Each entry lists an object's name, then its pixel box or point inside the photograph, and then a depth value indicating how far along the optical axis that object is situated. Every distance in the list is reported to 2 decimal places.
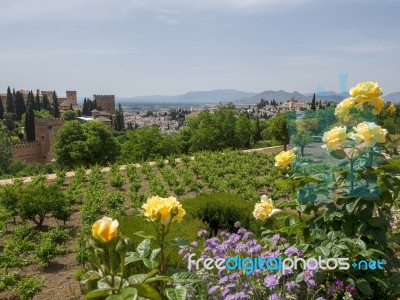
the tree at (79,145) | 23.69
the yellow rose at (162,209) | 1.83
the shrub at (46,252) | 4.54
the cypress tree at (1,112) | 60.30
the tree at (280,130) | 14.61
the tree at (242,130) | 27.38
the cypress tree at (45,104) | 70.44
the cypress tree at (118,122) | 73.55
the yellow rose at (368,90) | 2.50
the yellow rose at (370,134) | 2.25
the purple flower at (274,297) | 2.01
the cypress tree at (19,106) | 62.91
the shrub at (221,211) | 5.08
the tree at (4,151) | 33.72
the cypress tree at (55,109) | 66.44
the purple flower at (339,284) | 2.30
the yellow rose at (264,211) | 2.55
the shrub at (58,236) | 4.97
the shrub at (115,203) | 6.22
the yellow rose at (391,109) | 2.79
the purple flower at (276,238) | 2.47
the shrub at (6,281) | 3.85
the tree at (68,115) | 60.51
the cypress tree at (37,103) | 67.50
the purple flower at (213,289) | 2.06
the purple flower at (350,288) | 2.35
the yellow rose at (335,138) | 2.30
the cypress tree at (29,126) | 48.88
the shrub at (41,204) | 5.76
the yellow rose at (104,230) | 1.47
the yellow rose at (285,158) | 2.63
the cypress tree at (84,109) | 88.31
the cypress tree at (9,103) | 64.12
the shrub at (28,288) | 3.69
